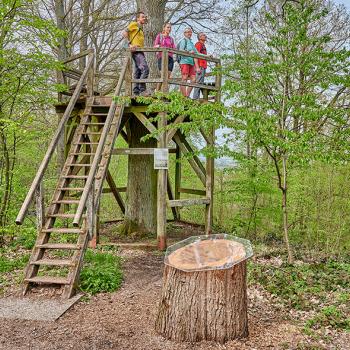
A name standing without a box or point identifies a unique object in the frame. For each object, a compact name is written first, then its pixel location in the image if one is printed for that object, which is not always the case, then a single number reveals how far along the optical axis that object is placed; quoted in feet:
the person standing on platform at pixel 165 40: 28.99
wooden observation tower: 19.52
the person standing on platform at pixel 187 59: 29.78
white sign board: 27.66
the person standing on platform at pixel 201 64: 31.09
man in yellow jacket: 28.37
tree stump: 13.50
